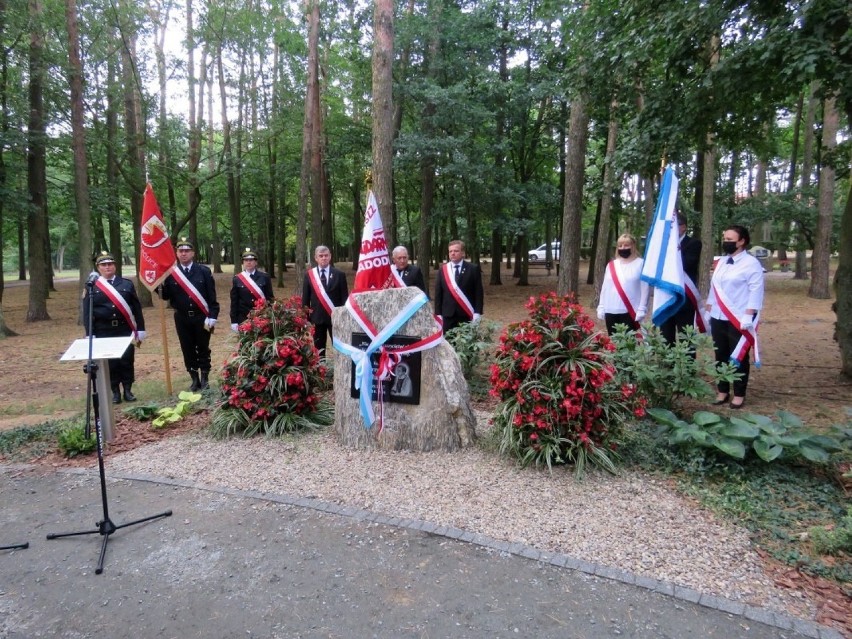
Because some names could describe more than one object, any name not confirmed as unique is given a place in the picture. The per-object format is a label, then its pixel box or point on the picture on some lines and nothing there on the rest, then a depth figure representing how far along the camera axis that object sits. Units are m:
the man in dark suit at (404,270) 6.91
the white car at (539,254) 38.85
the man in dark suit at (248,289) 6.88
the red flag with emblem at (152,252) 6.68
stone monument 4.50
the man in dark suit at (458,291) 6.66
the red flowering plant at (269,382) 5.13
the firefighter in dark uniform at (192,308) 6.79
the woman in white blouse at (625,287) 5.56
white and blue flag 5.23
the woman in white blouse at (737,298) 4.99
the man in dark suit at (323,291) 6.78
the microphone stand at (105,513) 3.29
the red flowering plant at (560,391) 3.95
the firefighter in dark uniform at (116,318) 6.41
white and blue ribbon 4.53
